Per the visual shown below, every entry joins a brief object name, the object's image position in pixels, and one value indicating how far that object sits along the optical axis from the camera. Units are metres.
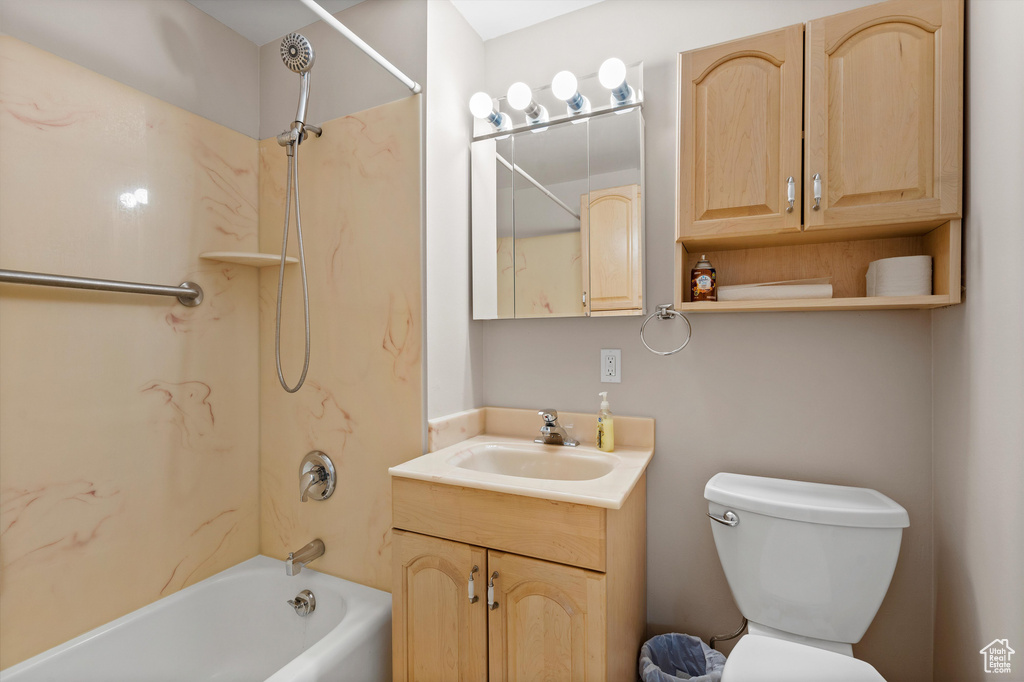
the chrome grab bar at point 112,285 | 1.14
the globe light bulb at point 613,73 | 1.47
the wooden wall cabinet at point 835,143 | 1.10
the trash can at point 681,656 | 1.42
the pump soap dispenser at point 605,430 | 1.51
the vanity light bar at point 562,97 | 1.48
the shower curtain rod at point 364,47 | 1.19
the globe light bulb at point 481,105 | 1.68
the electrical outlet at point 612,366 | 1.64
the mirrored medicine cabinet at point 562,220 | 1.56
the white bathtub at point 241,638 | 1.26
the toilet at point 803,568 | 1.08
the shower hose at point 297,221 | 1.48
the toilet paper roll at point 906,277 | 1.16
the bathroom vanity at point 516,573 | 1.12
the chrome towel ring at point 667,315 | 1.53
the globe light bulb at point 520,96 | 1.62
